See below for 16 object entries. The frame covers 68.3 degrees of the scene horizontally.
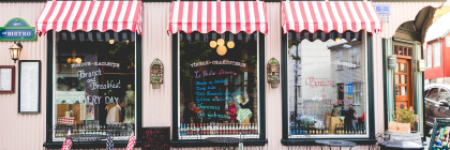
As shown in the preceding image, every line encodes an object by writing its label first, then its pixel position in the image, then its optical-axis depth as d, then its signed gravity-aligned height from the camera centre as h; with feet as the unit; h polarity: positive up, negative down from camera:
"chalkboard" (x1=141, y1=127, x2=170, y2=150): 21.30 -3.21
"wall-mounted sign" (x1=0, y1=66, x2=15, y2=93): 21.79 +0.72
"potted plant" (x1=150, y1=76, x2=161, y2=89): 21.50 +0.45
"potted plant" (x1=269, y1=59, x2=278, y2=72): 21.84 +1.43
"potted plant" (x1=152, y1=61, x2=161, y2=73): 21.61 +1.37
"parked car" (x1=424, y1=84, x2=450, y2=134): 33.76 -1.76
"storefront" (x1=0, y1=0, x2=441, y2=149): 21.86 +0.58
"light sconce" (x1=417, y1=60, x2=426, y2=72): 24.34 +1.59
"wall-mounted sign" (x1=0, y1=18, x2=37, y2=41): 21.94 +3.77
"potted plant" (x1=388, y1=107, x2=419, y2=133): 20.97 -2.21
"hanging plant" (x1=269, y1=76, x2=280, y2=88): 21.84 +0.41
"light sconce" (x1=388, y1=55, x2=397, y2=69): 22.41 +1.67
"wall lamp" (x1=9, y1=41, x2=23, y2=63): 21.17 +2.45
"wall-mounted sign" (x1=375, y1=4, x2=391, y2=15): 22.82 +5.36
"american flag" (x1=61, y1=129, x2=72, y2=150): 17.95 -3.05
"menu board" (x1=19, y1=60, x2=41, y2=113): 21.83 +0.25
